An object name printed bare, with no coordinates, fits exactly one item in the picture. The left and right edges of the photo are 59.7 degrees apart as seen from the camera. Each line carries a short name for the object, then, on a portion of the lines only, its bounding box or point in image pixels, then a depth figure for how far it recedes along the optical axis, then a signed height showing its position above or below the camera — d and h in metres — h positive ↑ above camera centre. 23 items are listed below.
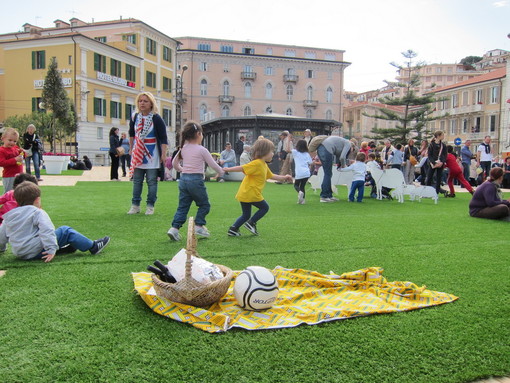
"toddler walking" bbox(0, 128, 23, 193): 7.62 -0.05
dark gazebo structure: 25.25 +1.94
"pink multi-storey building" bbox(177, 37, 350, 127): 61.44 +11.18
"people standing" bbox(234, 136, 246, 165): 22.02 +0.55
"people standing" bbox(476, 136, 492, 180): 18.21 +0.20
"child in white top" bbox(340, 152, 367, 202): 11.45 -0.38
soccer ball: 3.25 -0.97
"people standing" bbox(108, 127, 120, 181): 16.08 +0.12
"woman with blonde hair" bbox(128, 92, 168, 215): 7.69 +0.24
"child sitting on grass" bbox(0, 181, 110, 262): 4.47 -0.75
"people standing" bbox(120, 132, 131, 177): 17.89 +0.46
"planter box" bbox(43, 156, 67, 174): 19.09 -0.38
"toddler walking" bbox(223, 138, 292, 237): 6.27 -0.33
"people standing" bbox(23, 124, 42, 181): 13.36 +0.32
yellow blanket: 3.07 -1.10
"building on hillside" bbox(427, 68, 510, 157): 52.84 +6.81
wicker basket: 3.18 -0.95
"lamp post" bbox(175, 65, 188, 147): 53.28 +7.04
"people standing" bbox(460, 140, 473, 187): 18.41 +0.14
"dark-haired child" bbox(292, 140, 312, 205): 10.92 -0.09
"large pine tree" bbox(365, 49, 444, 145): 40.83 +4.48
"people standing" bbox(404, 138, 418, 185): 15.84 -0.09
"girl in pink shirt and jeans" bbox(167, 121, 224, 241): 5.94 -0.21
